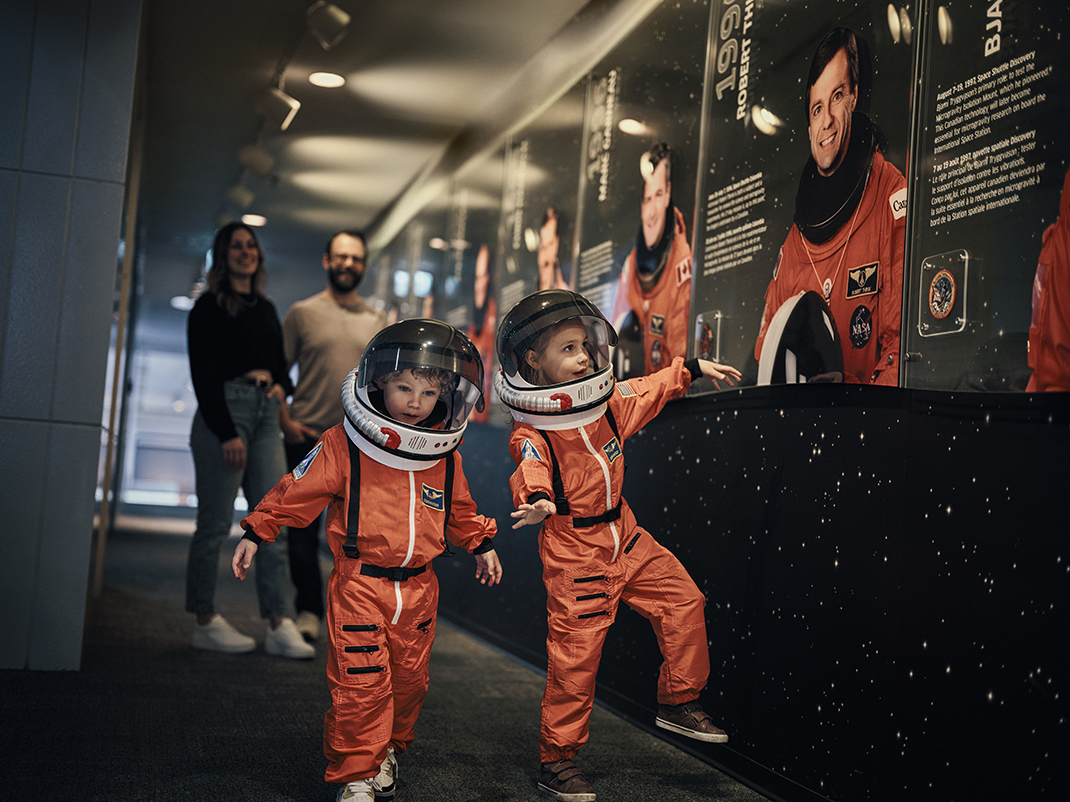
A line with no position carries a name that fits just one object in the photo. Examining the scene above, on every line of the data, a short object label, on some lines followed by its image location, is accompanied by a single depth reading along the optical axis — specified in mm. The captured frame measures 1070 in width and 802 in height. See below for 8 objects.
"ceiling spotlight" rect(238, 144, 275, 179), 5633
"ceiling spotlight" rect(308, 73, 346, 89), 4789
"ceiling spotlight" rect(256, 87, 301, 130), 4707
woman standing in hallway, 3420
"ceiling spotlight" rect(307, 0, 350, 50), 3896
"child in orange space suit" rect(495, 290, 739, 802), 2209
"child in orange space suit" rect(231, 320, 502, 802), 1980
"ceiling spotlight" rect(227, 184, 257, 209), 6641
